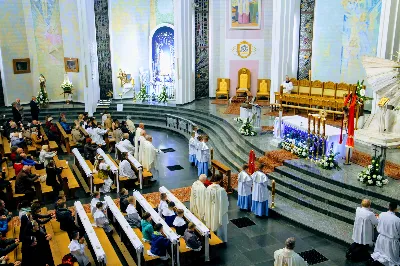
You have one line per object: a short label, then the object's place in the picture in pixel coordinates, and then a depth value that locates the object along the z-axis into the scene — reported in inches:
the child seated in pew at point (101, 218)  330.0
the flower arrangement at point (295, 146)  454.0
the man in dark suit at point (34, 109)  694.5
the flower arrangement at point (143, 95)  801.6
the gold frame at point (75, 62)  793.1
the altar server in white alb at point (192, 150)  507.5
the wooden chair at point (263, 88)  762.2
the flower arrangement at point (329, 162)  419.2
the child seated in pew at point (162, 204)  343.6
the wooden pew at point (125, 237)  289.1
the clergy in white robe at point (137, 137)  518.6
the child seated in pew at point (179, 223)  323.3
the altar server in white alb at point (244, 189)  386.6
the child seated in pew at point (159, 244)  292.7
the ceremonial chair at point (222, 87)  786.2
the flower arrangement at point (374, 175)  371.9
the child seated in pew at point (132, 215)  332.5
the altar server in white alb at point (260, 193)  374.3
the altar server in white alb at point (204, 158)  474.8
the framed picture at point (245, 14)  754.2
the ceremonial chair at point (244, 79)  784.3
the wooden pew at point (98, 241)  276.6
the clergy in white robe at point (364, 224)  299.1
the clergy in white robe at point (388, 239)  284.5
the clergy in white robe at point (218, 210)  341.4
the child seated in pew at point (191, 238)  299.3
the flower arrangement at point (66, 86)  788.6
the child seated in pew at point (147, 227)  302.0
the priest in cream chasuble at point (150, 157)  481.1
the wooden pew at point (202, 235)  306.2
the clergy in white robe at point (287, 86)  668.4
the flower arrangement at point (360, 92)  512.0
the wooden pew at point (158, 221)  294.0
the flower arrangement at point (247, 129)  542.8
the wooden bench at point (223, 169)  432.1
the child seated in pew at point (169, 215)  337.1
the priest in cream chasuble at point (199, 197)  353.7
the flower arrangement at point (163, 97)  783.1
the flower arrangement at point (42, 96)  786.2
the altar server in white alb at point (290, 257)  241.6
